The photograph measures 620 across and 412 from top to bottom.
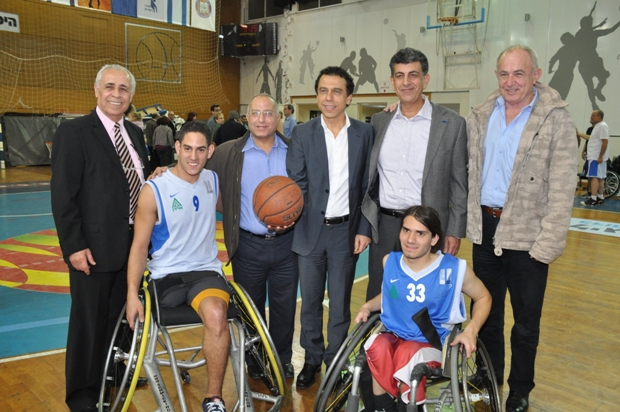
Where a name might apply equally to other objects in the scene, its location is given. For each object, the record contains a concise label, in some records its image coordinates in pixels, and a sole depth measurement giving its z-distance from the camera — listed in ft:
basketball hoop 39.27
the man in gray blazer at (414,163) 8.23
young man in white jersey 7.17
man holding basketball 8.74
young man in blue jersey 6.81
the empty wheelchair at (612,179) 32.37
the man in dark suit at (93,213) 7.47
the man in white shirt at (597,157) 29.66
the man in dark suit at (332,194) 8.55
